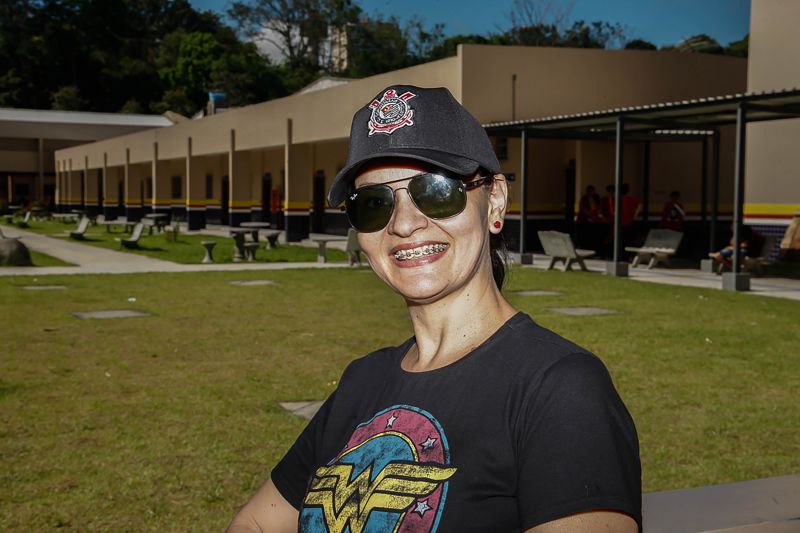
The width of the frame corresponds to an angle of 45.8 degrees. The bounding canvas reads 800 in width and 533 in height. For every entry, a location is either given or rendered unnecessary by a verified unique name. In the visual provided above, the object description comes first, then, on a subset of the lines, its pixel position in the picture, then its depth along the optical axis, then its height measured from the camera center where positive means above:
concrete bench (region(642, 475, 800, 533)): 2.29 -0.75
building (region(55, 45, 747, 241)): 22.11 +2.38
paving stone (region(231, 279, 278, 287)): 16.20 -1.36
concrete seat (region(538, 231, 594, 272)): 18.09 -0.79
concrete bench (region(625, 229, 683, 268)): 18.70 -0.73
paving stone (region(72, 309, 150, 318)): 11.80 -1.41
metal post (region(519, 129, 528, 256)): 19.80 +0.48
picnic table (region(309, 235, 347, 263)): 21.41 -1.06
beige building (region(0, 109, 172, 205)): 63.06 +4.26
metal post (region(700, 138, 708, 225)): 20.78 +0.50
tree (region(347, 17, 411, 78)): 80.62 +13.90
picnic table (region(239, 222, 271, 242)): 25.75 -0.59
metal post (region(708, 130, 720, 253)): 18.34 +0.31
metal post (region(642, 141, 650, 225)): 22.77 +0.58
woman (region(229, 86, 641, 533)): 1.47 -0.33
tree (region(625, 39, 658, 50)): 74.81 +13.12
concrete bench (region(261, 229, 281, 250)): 26.78 -0.97
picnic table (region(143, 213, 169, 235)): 36.33 -0.67
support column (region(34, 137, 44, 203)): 64.81 +1.24
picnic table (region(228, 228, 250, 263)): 22.09 -1.02
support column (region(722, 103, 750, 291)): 14.83 -0.07
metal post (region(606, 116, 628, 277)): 17.25 -0.16
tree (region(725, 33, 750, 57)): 65.88 +11.79
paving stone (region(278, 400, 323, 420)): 6.39 -1.40
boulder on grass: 19.70 -1.09
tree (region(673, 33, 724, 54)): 64.93 +12.13
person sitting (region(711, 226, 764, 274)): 16.89 -0.70
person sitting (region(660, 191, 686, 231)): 19.98 -0.06
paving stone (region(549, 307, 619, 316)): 11.84 -1.29
